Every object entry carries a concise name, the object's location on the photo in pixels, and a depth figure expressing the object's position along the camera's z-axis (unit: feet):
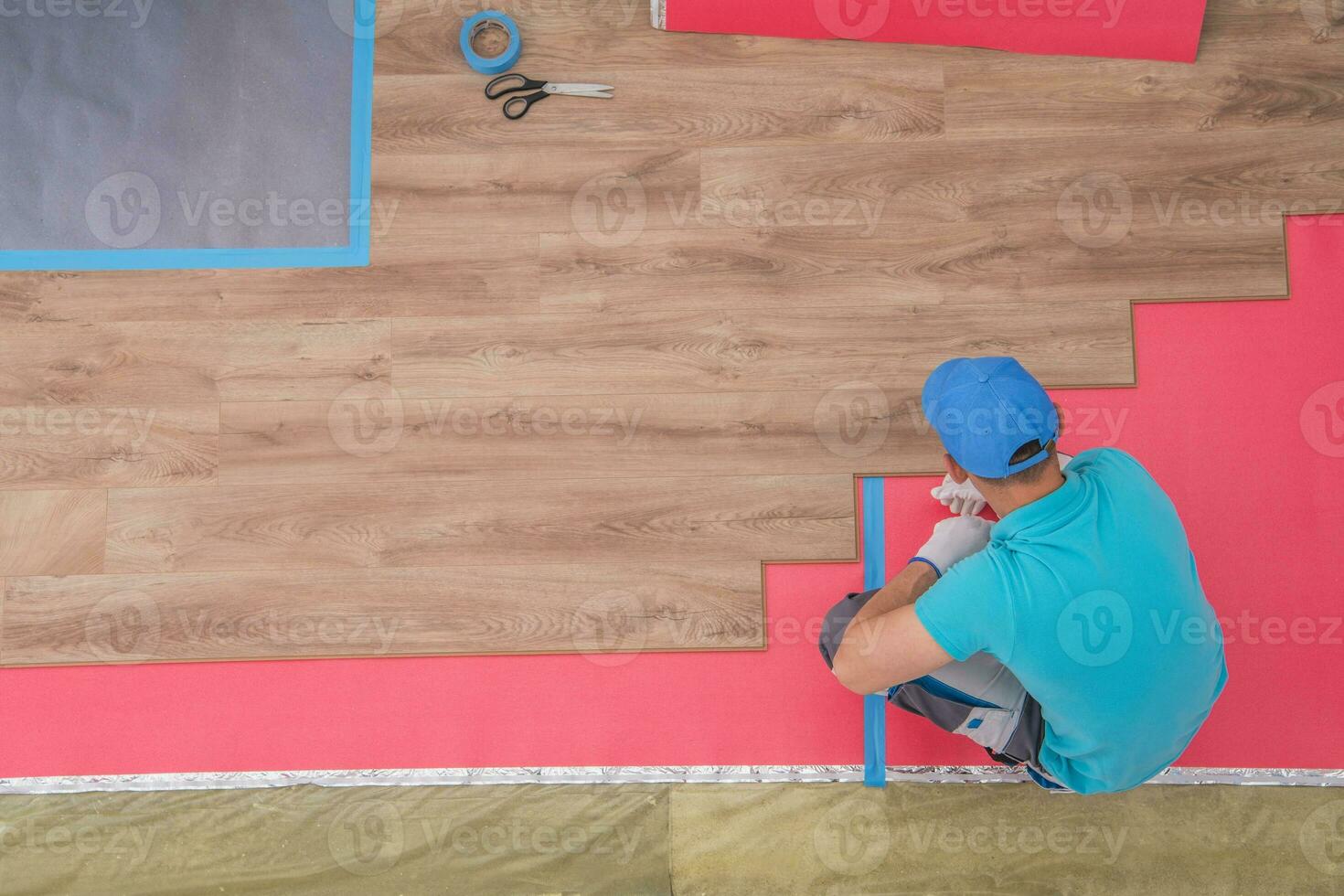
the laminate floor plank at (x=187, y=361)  6.59
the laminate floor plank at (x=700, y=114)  6.75
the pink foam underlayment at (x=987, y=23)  6.61
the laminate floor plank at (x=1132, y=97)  6.64
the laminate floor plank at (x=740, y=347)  6.48
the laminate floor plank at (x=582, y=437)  6.48
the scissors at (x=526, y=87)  6.72
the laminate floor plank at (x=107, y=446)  6.53
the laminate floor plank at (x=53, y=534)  6.48
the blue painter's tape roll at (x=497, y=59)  6.68
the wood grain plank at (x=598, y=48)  6.81
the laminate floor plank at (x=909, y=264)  6.52
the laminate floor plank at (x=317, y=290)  6.63
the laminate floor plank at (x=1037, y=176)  6.57
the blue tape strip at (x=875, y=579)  6.23
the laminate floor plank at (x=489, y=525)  6.44
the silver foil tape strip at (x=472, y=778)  6.24
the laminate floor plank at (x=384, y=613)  6.38
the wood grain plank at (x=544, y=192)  6.70
